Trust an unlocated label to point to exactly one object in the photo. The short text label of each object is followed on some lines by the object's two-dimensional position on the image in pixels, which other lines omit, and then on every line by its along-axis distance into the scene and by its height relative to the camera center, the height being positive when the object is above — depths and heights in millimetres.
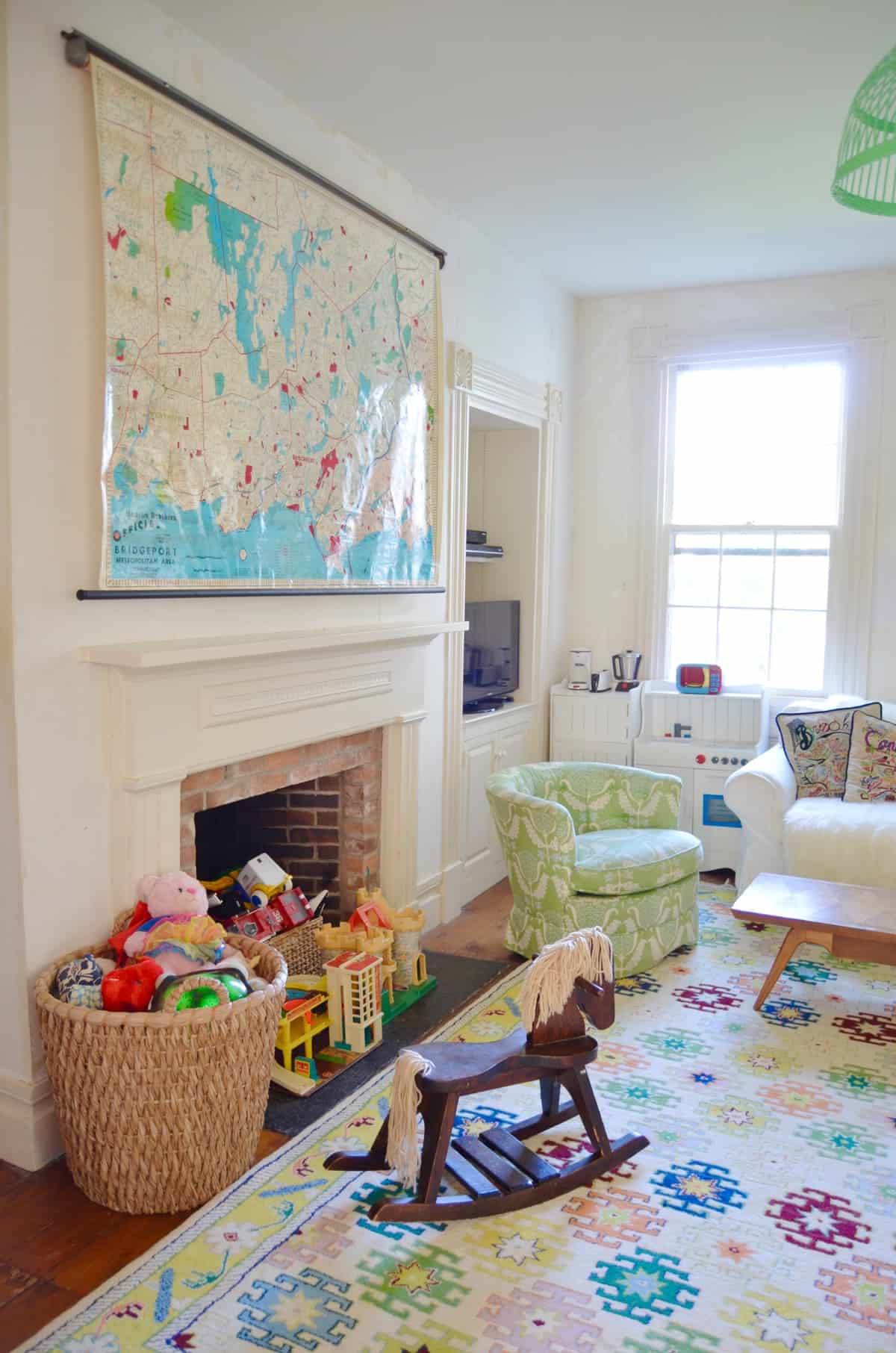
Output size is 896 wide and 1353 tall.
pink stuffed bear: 2395 -860
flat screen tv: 4562 -378
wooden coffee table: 3123 -1040
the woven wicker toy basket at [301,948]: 3252 -1203
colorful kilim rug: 1924 -1393
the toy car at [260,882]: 3303 -1004
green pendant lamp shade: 2070 +933
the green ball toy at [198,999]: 2260 -940
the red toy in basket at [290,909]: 3332 -1093
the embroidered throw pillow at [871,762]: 4328 -766
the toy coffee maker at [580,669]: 5223 -476
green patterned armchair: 3506 -1041
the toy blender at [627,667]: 5258 -464
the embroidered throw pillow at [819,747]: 4395 -722
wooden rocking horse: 2225 -1145
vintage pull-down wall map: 2445 +557
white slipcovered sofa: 3865 -966
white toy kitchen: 4844 -816
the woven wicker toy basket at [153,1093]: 2174 -1123
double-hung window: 5004 +311
